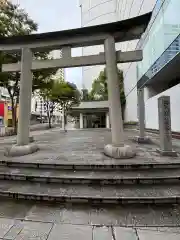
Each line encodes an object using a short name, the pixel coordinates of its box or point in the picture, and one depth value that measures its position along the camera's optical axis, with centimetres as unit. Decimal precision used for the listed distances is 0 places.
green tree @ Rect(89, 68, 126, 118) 2858
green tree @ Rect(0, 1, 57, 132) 1250
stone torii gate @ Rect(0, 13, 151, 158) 498
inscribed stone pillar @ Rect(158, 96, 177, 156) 482
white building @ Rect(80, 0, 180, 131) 895
